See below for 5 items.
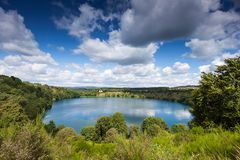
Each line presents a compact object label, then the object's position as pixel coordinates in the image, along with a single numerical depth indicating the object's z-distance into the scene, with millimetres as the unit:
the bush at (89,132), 25824
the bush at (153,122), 26321
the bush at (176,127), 23323
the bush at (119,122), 26117
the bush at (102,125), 26568
